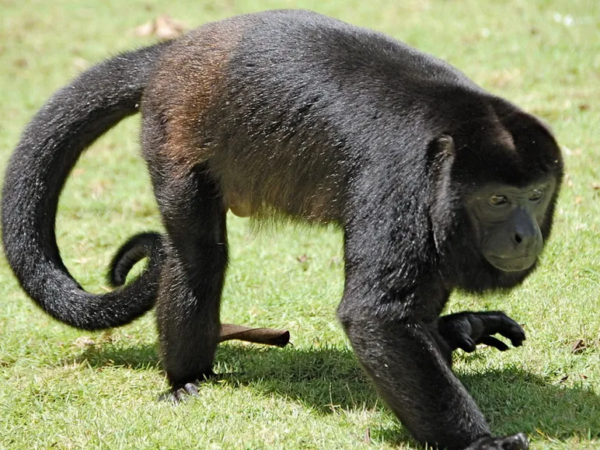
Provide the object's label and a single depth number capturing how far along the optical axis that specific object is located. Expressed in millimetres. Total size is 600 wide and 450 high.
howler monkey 8328
